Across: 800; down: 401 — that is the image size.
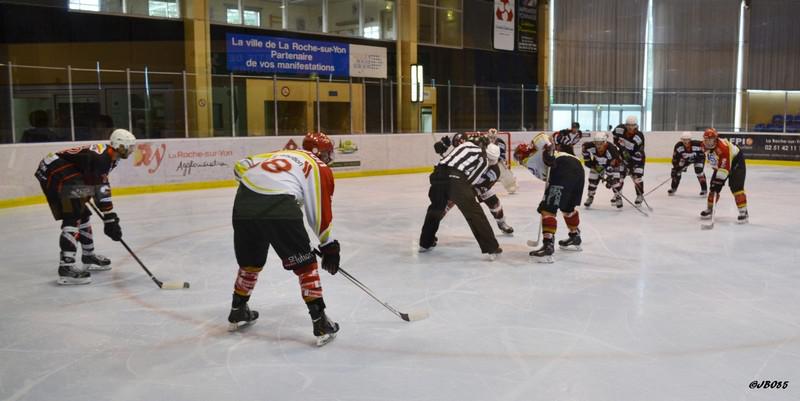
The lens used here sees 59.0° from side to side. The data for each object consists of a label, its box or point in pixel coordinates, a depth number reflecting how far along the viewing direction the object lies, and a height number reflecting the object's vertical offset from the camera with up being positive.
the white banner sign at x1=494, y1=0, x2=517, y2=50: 20.22 +2.93
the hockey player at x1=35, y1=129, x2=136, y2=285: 5.02 -0.41
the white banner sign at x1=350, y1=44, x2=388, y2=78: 17.17 +1.61
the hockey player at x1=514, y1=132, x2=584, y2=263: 5.93 -0.50
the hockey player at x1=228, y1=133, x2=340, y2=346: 3.54 -0.44
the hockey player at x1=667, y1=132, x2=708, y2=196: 10.82 -0.50
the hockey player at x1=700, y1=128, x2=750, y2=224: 7.62 -0.45
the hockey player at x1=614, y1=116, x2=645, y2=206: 9.52 -0.33
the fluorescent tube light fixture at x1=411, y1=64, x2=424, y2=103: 16.81 +1.01
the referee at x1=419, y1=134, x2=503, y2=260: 5.94 -0.56
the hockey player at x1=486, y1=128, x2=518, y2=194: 10.74 -0.77
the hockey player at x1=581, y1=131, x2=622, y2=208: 8.84 -0.47
